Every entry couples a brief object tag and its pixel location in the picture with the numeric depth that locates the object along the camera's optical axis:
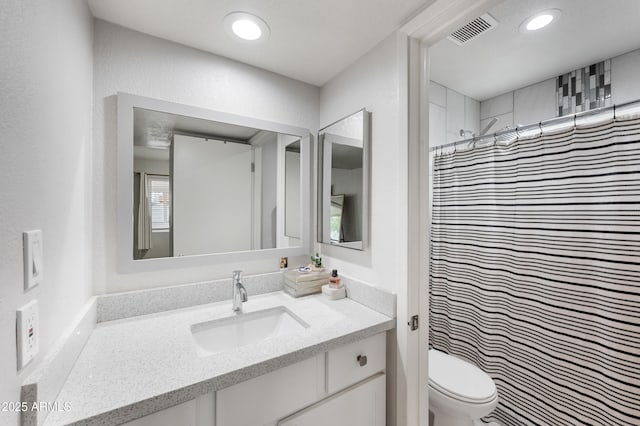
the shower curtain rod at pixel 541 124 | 1.34
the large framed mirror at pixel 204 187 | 1.19
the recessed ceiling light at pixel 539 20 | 1.35
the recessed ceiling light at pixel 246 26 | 1.12
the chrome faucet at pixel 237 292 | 1.25
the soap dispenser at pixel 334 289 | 1.40
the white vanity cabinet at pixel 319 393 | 0.83
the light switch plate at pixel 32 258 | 0.58
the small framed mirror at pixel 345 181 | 1.34
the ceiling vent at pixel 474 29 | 1.39
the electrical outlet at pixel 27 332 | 0.55
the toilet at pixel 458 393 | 1.36
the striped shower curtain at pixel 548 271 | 1.32
